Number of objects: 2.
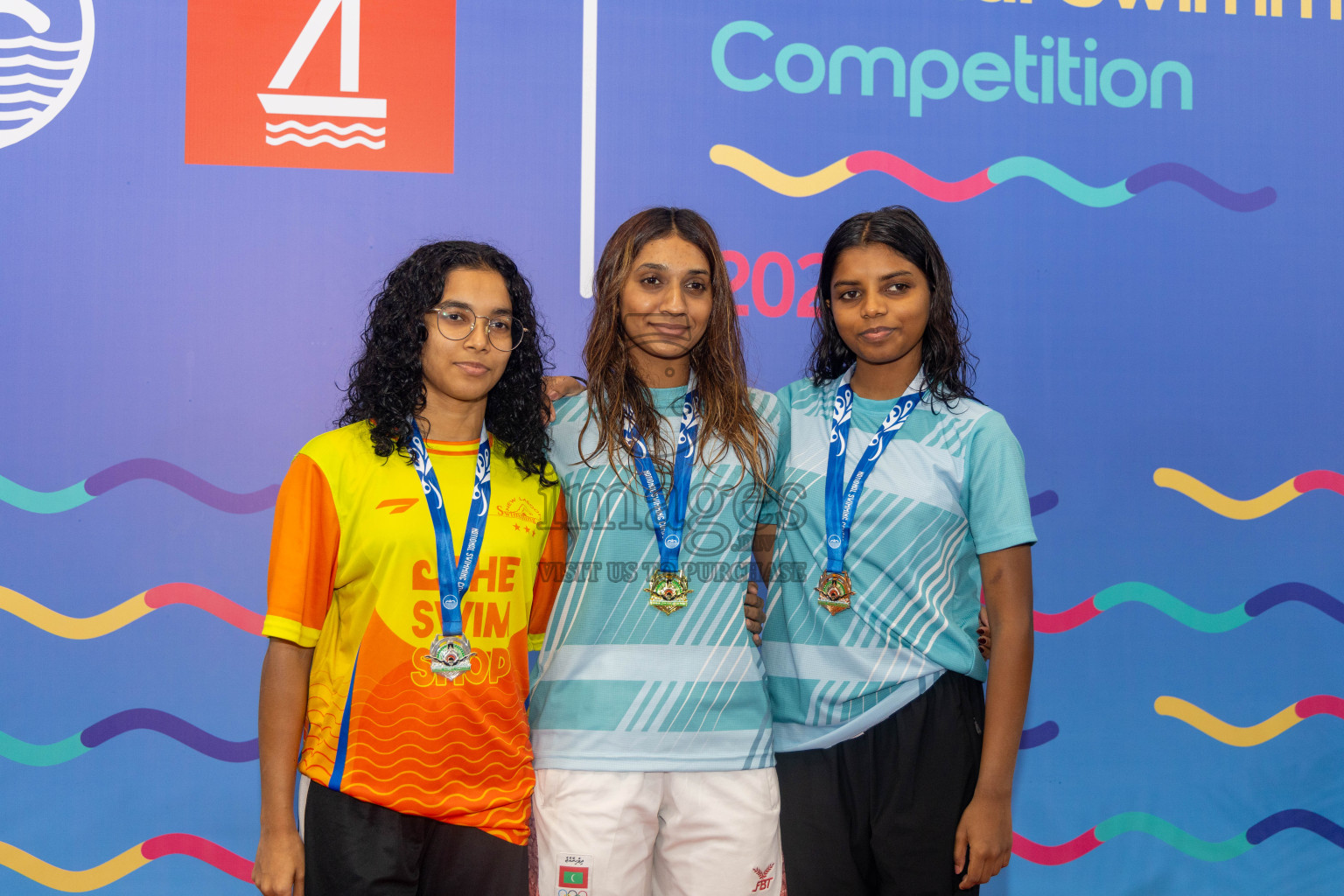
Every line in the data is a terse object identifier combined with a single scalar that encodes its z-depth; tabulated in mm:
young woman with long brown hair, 1595
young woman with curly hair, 1534
